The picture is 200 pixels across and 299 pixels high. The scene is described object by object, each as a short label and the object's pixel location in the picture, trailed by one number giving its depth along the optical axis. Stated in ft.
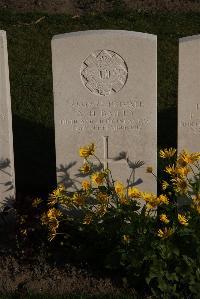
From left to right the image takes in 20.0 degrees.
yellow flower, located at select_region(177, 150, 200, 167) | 14.30
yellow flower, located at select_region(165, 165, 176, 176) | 14.17
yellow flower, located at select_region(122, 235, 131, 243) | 14.30
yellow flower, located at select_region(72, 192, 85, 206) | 15.11
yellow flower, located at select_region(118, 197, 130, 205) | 14.74
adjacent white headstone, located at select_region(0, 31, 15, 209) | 17.28
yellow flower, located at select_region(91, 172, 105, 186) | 14.92
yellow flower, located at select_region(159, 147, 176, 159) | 14.58
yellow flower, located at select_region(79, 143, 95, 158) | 15.25
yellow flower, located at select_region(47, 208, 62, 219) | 15.06
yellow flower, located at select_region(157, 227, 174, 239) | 13.66
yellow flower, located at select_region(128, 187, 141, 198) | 14.55
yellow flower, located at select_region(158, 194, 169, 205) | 13.94
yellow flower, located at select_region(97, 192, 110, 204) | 14.83
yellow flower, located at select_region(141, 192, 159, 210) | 13.91
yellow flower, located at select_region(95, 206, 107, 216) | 14.84
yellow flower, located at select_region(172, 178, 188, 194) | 14.04
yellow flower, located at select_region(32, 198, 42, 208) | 16.39
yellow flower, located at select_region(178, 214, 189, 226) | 13.63
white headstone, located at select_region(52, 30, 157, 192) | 17.02
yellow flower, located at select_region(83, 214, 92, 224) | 15.22
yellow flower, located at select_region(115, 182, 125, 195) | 14.83
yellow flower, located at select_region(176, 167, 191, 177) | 14.06
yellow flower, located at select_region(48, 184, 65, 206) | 15.53
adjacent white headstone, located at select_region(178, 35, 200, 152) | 17.16
